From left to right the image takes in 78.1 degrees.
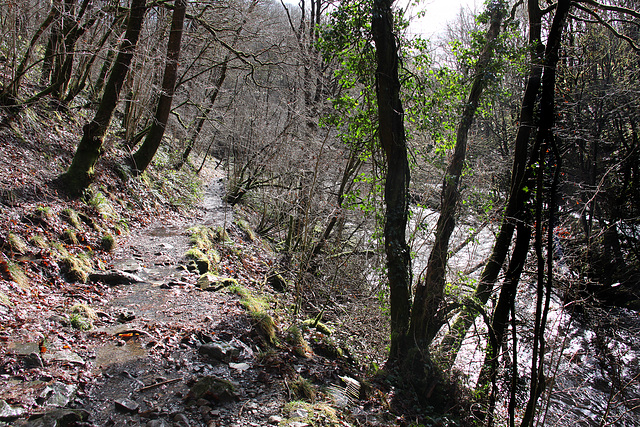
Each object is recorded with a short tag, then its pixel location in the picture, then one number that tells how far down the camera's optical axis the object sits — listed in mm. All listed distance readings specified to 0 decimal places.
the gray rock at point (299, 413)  3641
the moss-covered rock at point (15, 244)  4742
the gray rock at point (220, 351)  4344
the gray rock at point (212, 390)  3580
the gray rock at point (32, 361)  3279
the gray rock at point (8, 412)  2703
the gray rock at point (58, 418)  2732
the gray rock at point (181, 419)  3180
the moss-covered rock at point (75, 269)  5199
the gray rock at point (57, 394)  2988
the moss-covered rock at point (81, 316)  4141
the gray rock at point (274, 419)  3506
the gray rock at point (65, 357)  3481
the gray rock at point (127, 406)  3168
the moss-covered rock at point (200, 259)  7441
